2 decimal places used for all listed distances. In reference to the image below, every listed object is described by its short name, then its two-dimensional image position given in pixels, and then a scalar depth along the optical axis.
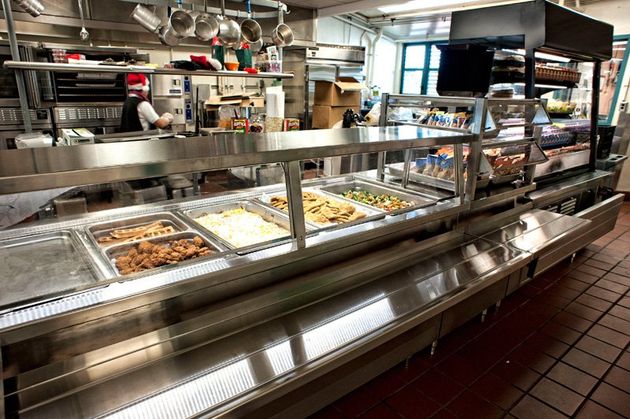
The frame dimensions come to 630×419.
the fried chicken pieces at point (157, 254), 1.54
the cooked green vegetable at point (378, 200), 2.41
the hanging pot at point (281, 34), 3.26
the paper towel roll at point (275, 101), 5.29
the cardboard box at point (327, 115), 6.27
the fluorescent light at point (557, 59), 4.01
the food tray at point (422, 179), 2.59
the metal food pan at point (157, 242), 1.61
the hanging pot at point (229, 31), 2.84
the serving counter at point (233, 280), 1.23
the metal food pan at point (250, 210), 2.07
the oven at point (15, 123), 3.92
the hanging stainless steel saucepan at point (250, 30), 3.00
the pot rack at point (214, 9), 2.84
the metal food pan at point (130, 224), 1.77
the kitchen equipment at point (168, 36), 2.70
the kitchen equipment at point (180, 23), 2.63
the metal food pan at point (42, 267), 1.31
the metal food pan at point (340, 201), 2.01
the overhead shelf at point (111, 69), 2.44
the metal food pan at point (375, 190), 2.48
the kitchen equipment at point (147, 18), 2.83
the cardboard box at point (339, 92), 6.18
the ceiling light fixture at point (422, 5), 6.59
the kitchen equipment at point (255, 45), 3.25
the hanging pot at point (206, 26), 2.78
